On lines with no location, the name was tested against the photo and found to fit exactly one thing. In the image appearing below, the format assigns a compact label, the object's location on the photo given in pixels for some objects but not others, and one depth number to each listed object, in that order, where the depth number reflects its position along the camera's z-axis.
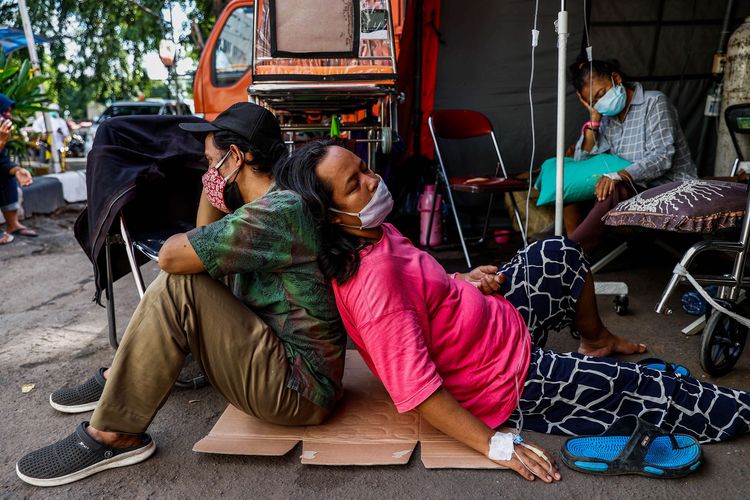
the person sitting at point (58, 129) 10.90
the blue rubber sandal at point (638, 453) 1.73
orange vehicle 6.07
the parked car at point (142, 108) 13.64
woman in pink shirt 1.63
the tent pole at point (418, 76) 5.11
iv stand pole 2.84
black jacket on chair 2.40
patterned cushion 2.56
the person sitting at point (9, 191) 5.67
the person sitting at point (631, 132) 3.43
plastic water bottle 5.04
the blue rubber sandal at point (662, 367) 2.03
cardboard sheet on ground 1.86
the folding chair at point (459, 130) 4.56
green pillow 3.66
